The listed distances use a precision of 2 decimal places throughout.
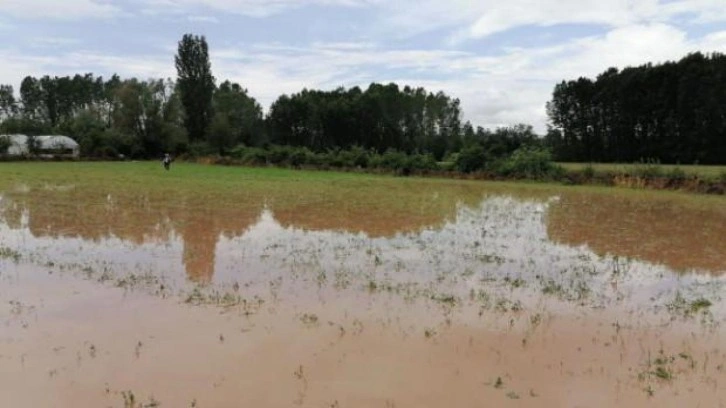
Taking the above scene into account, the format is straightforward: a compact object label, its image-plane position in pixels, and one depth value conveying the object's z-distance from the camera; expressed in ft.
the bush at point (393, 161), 133.28
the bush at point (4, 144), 164.04
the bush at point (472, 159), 122.83
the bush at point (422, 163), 130.21
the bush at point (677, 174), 93.38
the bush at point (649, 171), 96.63
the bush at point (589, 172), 106.32
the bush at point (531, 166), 113.29
